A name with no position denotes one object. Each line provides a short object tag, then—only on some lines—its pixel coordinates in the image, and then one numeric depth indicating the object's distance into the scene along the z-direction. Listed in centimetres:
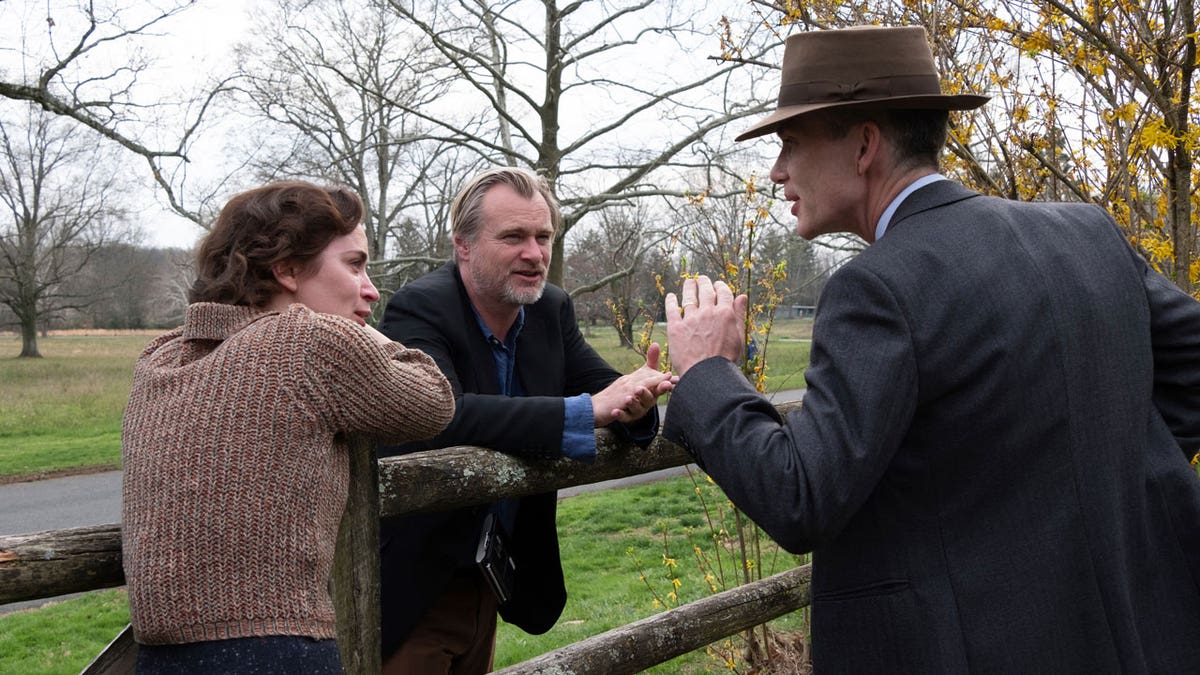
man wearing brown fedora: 156
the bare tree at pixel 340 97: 1773
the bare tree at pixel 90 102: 1395
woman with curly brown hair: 155
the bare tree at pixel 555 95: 1669
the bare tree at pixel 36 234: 3731
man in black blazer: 239
